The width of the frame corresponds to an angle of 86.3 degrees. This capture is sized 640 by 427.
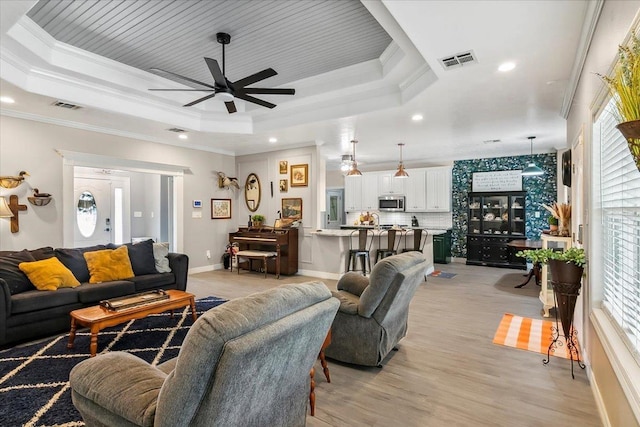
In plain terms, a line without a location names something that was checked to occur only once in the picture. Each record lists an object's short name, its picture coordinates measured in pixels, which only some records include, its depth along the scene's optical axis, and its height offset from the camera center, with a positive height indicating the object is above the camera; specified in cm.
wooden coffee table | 292 -93
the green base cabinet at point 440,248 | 837 -88
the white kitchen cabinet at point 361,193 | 962 +57
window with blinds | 171 -10
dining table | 560 -56
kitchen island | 646 -72
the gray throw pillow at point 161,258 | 477 -64
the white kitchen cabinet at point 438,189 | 861 +60
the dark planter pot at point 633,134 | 111 +26
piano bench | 658 -84
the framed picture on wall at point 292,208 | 707 +9
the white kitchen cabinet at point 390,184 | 917 +78
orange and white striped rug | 328 -129
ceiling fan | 337 +134
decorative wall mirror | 767 +46
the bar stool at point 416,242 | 614 -54
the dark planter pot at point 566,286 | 264 -58
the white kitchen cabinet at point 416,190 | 888 +58
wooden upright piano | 675 -60
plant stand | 267 -72
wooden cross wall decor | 463 +3
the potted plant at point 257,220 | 735 -16
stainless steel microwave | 911 +25
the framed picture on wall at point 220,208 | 753 +10
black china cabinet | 774 -35
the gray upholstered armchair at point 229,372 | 124 -68
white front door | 788 +1
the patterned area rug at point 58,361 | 218 -128
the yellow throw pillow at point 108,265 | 413 -65
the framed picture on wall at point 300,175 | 694 +76
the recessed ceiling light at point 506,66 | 319 +139
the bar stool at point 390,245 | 621 -63
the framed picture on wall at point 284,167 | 722 +97
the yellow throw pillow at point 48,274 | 361 -67
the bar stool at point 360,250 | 611 -69
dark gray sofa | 323 -87
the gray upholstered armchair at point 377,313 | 267 -83
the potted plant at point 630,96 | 111 +39
